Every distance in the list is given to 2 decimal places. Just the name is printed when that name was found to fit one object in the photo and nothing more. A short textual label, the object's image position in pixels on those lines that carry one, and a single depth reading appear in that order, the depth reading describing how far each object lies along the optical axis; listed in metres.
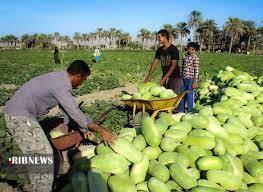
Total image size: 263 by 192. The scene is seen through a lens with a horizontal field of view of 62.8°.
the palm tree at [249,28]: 61.77
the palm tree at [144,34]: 82.43
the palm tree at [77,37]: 94.47
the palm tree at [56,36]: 89.95
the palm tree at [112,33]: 88.94
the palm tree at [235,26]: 61.08
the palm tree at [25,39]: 85.26
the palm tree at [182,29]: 71.82
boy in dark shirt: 4.75
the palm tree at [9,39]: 96.12
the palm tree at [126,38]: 86.55
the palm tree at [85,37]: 95.01
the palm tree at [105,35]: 92.06
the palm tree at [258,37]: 64.62
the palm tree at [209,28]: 62.51
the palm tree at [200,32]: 63.71
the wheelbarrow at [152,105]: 4.03
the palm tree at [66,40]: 95.32
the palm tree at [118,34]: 87.56
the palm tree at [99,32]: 93.43
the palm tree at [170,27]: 73.78
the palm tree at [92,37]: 94.95
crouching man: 2.57
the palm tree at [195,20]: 63.95
